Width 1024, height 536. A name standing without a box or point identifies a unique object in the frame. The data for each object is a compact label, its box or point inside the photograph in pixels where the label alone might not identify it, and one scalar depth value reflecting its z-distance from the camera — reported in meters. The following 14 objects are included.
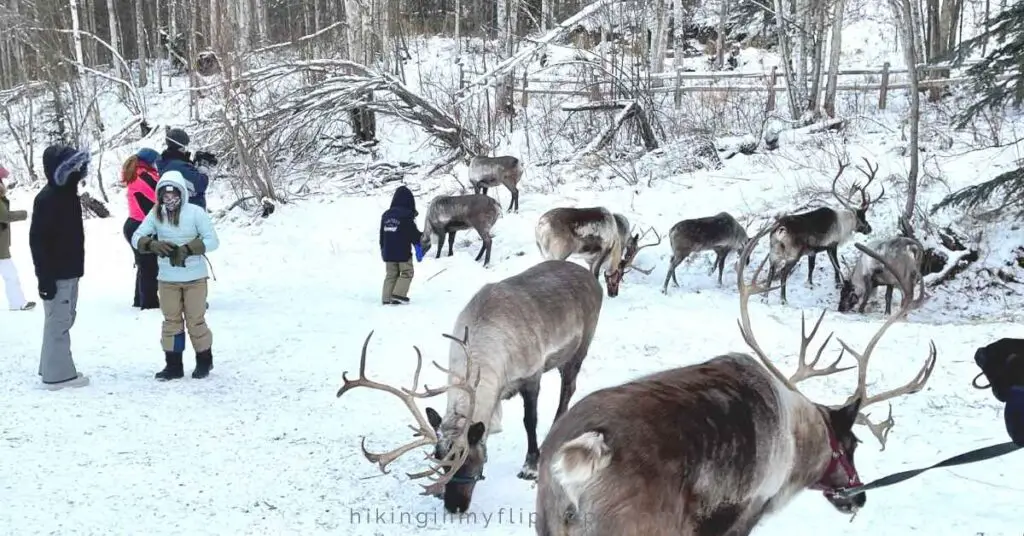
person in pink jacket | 9.27
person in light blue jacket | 6.71
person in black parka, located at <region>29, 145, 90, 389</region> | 6.42
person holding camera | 9.23
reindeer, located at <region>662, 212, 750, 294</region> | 12.30
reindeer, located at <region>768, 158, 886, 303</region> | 12.29
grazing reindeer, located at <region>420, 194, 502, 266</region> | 12.88
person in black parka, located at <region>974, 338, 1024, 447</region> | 2.89
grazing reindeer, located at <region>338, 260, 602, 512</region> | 4.25
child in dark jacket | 10.17
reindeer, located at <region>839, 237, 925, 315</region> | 11.09
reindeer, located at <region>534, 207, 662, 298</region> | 11.28
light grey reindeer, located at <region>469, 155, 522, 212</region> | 15.44
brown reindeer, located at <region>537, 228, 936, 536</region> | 2.61
